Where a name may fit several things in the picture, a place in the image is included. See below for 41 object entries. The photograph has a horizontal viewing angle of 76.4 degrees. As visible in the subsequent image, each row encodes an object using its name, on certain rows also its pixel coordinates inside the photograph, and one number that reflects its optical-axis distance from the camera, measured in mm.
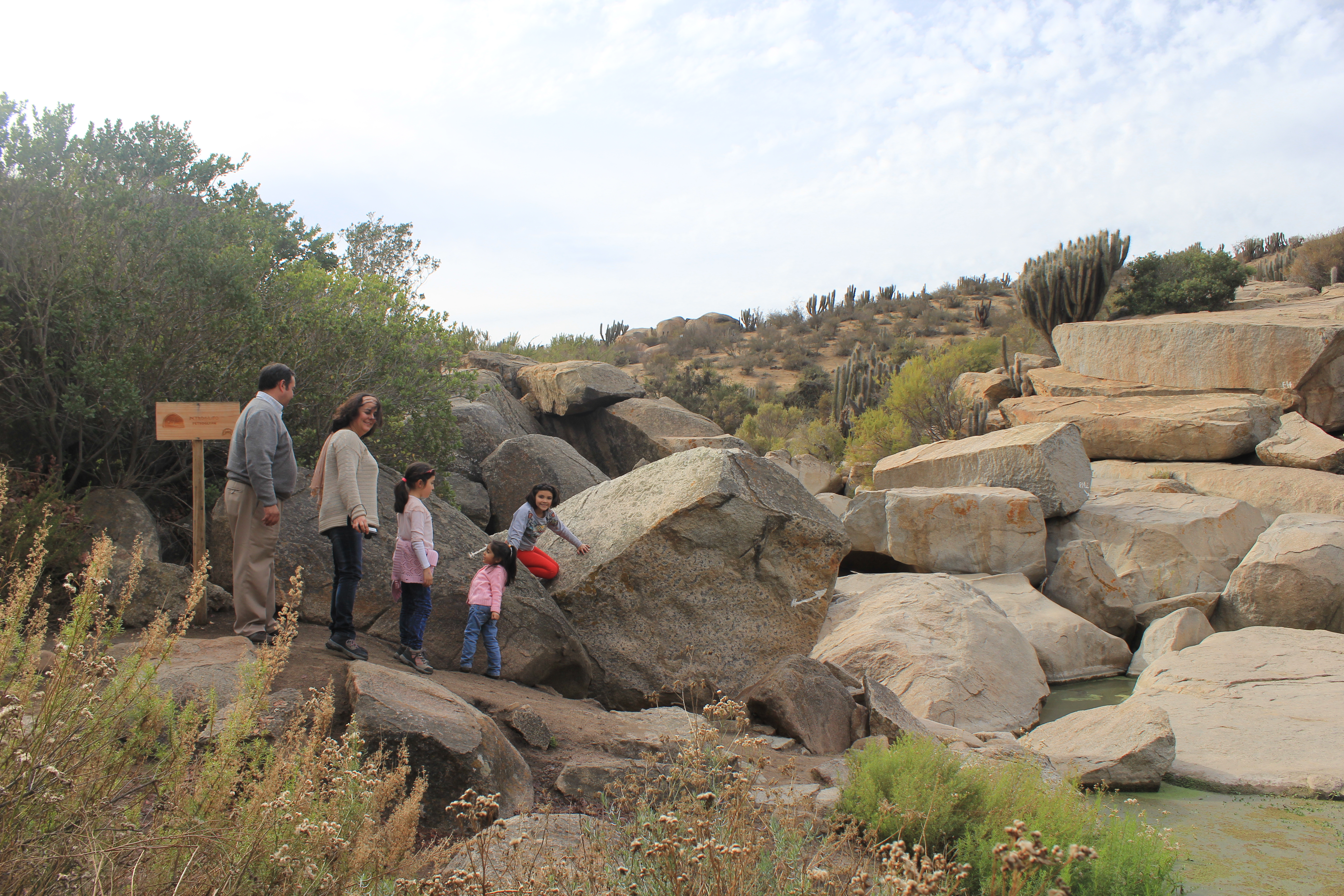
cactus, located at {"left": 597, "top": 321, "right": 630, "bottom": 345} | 41969
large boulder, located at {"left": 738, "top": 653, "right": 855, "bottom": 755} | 5613
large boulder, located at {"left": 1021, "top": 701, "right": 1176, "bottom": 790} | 5504
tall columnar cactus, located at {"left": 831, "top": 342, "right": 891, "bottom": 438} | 22812
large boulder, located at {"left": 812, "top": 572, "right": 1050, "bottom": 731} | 7152
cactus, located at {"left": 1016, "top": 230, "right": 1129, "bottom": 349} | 19688
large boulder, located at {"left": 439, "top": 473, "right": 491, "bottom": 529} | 11297
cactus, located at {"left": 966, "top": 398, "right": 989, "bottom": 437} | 17344
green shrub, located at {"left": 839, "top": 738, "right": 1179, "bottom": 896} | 3598
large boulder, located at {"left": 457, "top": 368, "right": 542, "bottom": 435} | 15992
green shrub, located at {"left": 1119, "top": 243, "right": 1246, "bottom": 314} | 19844
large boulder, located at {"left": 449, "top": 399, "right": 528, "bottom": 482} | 12758
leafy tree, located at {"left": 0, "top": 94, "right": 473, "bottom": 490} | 6977
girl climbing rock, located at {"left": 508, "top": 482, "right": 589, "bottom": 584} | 7094
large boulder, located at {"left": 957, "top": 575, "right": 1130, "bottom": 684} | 8898
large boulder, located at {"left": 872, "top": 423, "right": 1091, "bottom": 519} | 11422
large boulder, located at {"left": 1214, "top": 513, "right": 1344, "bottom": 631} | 9367
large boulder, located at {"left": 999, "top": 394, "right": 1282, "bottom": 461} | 13828
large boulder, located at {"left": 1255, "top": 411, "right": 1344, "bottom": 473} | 12906
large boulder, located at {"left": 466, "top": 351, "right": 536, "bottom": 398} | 18484
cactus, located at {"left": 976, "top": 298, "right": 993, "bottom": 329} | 34125
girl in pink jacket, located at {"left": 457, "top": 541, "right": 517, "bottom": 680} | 5934
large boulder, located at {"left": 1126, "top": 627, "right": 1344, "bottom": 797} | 5660
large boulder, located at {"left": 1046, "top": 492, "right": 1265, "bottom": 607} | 10547
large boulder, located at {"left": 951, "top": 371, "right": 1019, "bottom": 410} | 18344
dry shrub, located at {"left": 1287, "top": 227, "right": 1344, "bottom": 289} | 26672
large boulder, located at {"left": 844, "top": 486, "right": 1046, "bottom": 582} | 10711
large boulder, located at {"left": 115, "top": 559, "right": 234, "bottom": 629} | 5297
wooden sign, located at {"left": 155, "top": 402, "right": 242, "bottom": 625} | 5730
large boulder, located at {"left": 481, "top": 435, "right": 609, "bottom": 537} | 11883
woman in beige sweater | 5125
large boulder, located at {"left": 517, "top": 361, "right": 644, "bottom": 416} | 16828
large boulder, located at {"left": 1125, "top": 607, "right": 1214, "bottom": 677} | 8891
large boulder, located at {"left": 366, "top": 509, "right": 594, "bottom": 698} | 6168
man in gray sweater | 5074
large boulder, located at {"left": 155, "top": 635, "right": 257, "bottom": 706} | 3818
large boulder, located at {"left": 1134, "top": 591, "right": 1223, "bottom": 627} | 9859
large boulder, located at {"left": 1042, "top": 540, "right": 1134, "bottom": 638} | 10016
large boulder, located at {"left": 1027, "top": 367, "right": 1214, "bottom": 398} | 15516
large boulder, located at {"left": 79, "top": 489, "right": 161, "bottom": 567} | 6293
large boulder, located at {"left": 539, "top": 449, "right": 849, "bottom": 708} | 7039
